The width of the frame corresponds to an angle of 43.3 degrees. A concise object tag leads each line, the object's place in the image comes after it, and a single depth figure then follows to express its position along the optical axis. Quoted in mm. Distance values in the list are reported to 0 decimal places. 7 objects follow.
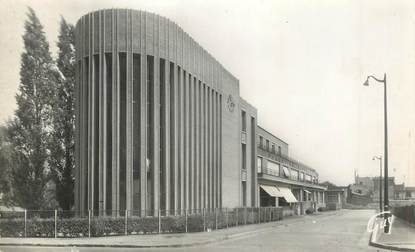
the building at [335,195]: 116488
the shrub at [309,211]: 71988
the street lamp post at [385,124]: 27442
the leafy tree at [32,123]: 31812
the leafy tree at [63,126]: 34031
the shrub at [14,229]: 23656
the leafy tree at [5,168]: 30578
